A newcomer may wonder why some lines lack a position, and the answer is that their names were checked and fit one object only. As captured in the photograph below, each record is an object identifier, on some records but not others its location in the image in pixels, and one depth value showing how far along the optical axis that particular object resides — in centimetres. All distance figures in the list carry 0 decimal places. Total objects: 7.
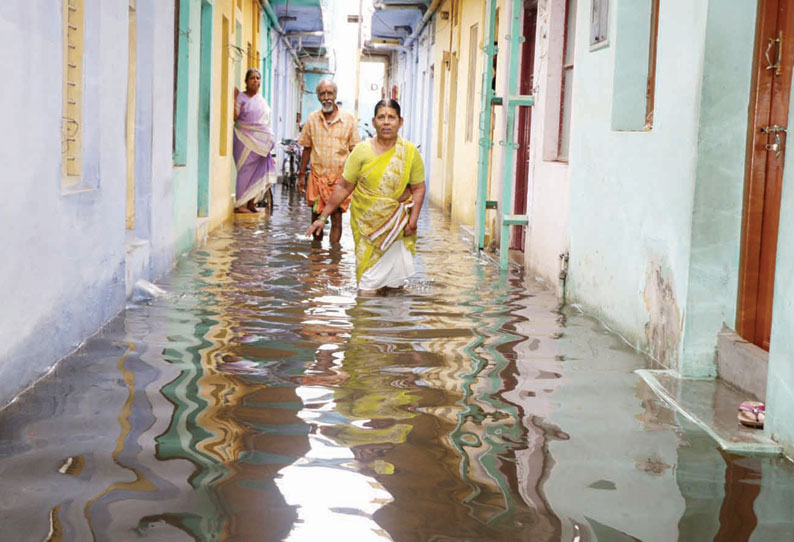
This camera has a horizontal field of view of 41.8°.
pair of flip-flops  409
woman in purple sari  1415
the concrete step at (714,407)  386
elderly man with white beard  1096
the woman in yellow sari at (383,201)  765
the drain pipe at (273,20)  1805
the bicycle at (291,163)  2170
